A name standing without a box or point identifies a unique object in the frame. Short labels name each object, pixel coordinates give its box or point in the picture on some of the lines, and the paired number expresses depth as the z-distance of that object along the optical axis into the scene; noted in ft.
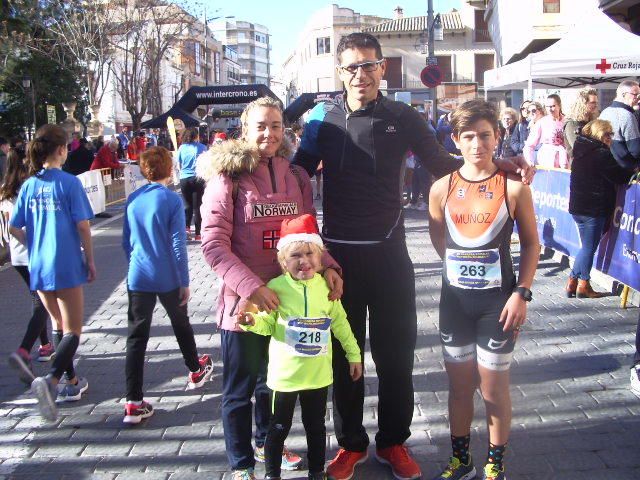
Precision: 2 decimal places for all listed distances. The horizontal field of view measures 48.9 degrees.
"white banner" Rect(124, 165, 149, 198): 60.75
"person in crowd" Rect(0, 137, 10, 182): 48.78
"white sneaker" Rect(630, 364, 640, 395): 14.92
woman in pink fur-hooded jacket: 10.36
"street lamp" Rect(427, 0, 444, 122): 63.14
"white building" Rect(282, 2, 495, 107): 171.94
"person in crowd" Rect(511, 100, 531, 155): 40.78
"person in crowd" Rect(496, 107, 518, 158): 42.07
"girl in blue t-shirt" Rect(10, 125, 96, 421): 14.78
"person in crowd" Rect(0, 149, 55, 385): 15.14
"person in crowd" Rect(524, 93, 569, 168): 32.42
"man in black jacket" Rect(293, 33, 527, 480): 11.21
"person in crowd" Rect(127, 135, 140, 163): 91.76
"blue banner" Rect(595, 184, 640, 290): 21.16
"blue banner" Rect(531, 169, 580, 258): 26.86
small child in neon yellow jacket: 10.23
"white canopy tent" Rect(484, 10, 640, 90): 35.58
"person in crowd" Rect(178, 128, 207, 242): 37.73
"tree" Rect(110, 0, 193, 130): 104.58
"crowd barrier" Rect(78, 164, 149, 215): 50.55
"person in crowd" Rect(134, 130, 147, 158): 92.29
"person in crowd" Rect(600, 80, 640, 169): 21.48
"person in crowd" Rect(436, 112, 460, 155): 46.09
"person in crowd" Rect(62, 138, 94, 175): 49.62
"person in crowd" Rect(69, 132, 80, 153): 53.42
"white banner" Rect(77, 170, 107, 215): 49.16
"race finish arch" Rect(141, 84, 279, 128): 81.20
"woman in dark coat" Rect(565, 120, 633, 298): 22.38
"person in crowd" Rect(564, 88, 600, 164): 24.89
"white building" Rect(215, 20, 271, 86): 451.94
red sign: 56.34
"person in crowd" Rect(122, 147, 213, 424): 14.30
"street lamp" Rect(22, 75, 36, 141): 90.17
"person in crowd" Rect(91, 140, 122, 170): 60.08
